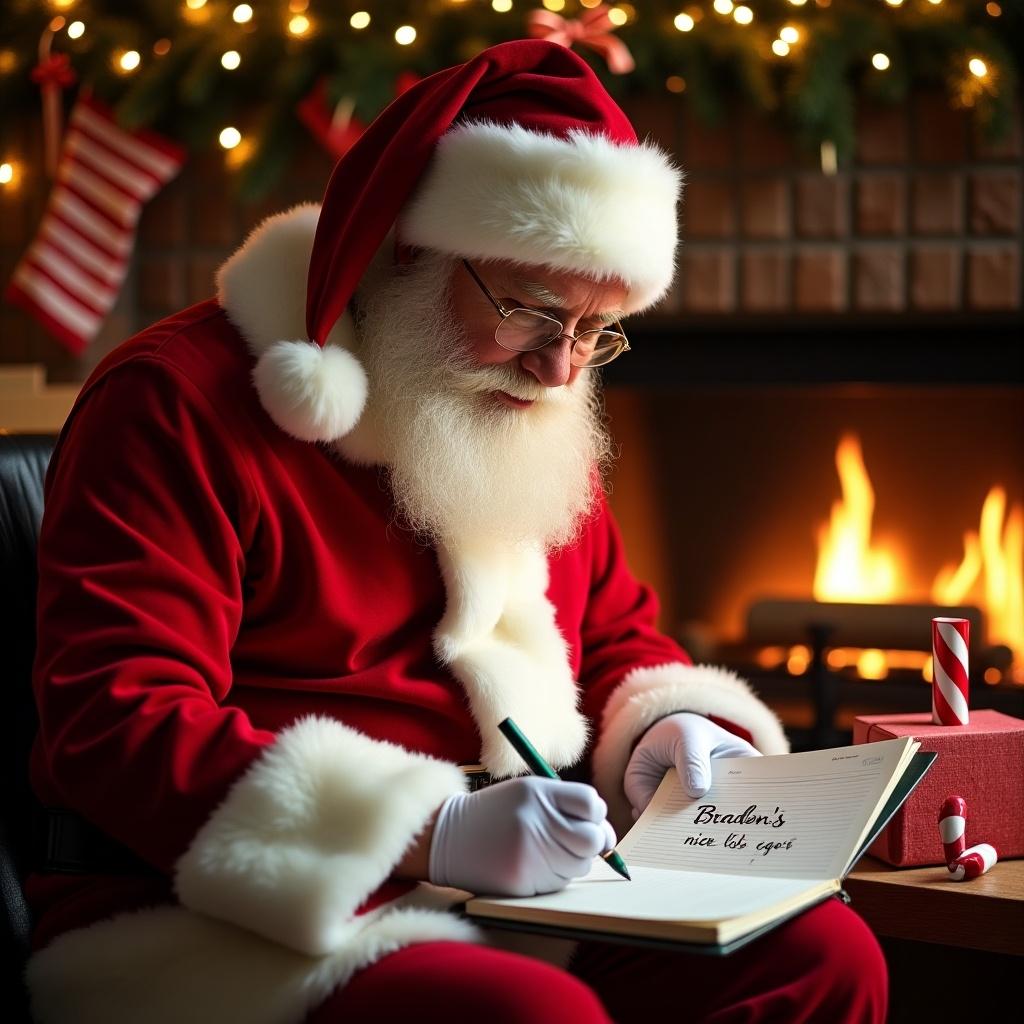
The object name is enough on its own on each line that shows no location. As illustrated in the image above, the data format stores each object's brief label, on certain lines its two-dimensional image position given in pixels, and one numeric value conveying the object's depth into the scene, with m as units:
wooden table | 1.22
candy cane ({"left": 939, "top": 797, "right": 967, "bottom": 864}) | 1.28
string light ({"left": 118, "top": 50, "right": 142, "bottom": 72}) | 2.92
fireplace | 2.88
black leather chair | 1.19
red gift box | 1.32
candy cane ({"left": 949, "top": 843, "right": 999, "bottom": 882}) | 1.27
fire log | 2.86
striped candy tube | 1.38
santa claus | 1.01
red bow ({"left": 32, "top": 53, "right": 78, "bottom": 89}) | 2.92
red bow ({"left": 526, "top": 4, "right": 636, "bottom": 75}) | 2.66
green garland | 2.60
